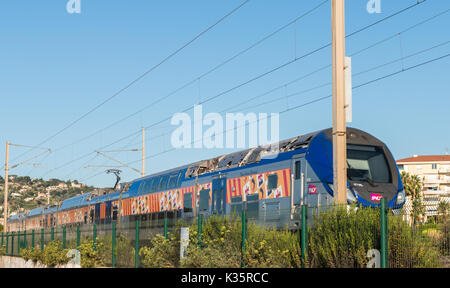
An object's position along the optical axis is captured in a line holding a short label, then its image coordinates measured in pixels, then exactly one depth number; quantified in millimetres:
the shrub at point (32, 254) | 32906
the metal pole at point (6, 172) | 59891
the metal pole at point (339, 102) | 16297
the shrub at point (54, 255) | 29461
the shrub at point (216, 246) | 17109
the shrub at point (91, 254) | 26281
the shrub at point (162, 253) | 19750
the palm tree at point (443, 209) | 12648
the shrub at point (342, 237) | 13995
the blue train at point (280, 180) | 20016
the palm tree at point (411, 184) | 102375
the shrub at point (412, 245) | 13133
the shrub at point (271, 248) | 15805
